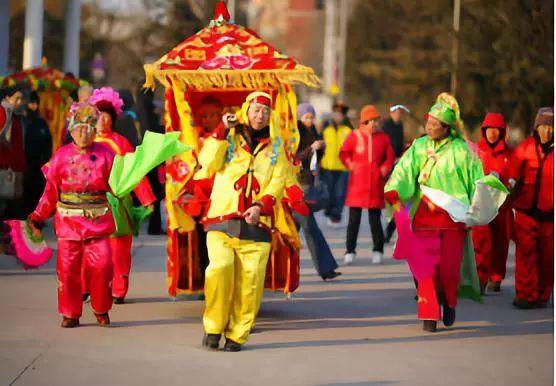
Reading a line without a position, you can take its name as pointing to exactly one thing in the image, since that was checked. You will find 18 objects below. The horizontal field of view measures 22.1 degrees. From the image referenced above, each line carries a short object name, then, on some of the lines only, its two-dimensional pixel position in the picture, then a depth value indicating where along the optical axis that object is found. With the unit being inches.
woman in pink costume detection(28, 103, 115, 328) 404.5
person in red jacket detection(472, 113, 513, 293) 526.0
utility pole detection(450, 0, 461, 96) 1609.3
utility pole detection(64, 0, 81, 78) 1174.3
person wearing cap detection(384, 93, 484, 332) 424.2
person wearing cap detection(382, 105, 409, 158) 874.8
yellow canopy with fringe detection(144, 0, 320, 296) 437.7
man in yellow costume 375.2
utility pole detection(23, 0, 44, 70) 974.4
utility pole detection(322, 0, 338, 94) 3298.7
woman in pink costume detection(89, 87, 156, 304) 465.7
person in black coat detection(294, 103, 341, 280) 457.1
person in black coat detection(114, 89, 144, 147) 638.5
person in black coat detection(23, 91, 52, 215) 701.3
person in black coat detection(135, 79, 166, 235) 679.1
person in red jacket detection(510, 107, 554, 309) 492.4
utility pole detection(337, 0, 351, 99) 3061.0
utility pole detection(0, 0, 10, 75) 949.2
